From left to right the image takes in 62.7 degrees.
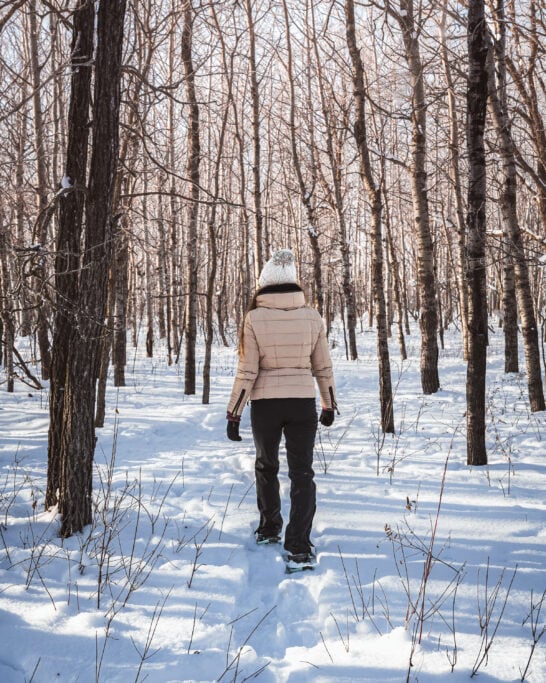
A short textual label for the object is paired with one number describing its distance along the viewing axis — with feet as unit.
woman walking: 9.80
